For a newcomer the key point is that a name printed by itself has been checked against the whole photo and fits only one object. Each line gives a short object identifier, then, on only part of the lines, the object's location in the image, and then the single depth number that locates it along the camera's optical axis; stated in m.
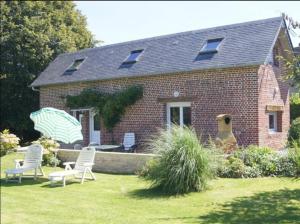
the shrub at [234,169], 12.16
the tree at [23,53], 27.80
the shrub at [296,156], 11.36
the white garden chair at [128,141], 20.41
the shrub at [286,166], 11.95
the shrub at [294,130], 19.24
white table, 19.75
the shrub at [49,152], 15.43
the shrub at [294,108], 23.16
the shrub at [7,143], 17.03
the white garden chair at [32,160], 12.55
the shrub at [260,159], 12.35
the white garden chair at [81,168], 11.53
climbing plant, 20.64
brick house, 17.75
